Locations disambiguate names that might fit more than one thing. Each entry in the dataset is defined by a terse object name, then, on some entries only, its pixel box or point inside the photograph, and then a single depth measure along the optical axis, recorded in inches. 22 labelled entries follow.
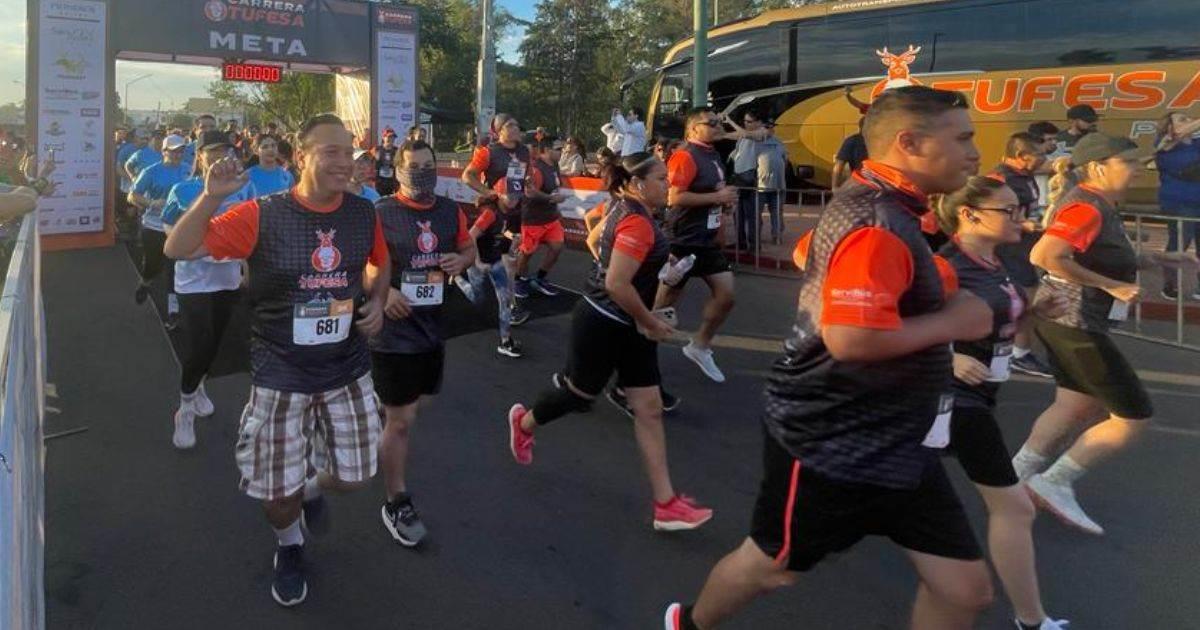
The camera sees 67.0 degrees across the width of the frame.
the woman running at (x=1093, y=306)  152.7
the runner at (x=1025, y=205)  246.7
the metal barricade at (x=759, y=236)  465.1
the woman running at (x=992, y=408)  120.2
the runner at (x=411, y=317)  156.6
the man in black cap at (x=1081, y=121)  383.6
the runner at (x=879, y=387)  85.6
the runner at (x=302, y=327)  129.5
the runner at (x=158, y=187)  297.9
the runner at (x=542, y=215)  350.6
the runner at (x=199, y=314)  203.0
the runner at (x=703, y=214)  247.6
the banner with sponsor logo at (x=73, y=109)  528.4
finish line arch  532.4
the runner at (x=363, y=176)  221.9
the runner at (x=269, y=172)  245.8
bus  528.4
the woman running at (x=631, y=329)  155.5
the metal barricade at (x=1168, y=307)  317.7
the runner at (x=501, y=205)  292.4
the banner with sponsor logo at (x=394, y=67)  720.3
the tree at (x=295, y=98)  1814.7
